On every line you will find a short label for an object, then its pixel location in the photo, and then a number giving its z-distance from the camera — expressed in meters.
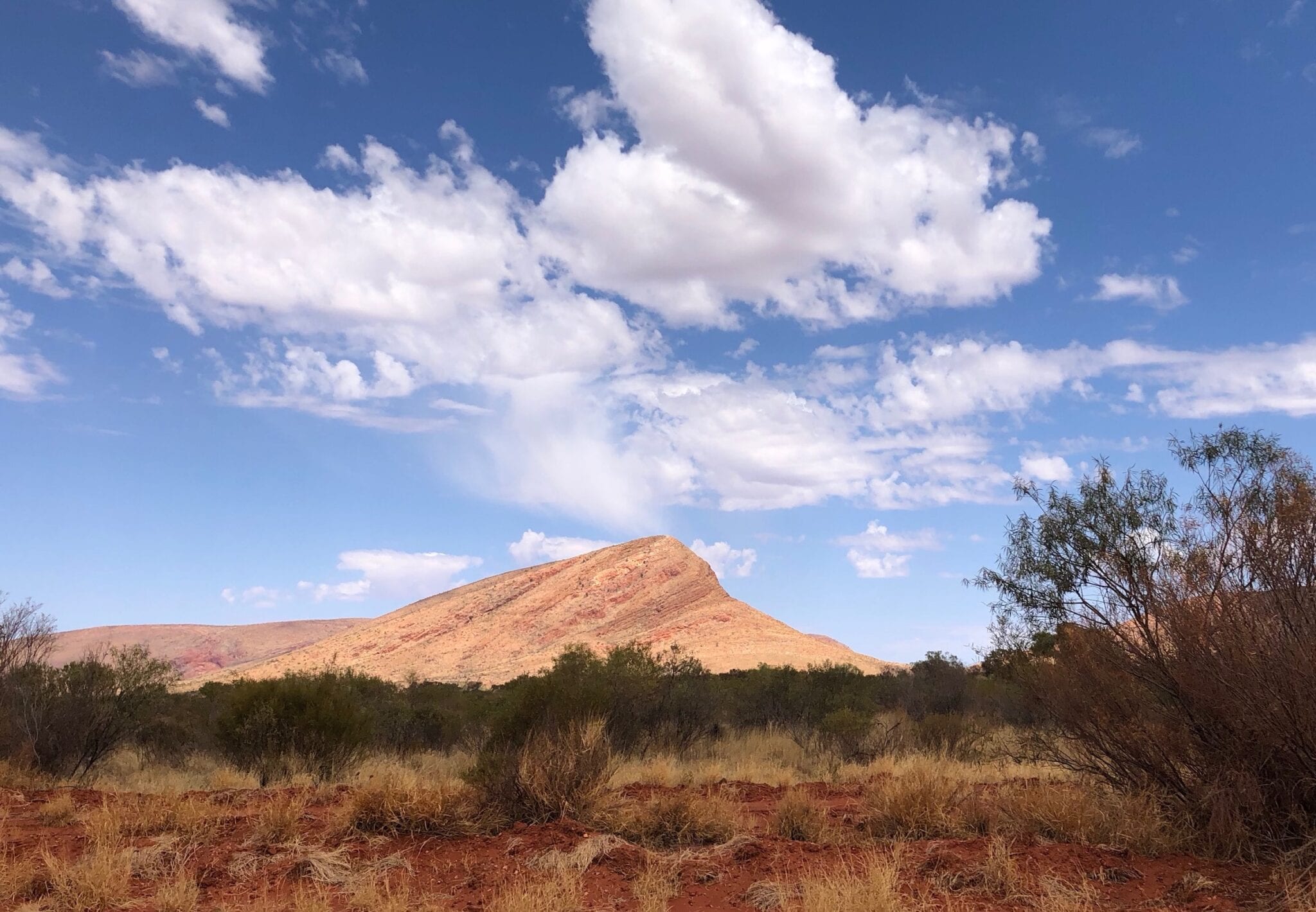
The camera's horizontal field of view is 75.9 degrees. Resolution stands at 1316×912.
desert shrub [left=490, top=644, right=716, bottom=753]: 15.95
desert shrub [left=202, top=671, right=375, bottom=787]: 15.83
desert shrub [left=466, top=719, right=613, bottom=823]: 9.81
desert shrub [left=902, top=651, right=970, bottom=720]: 29.78
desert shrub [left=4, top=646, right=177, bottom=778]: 16.25
